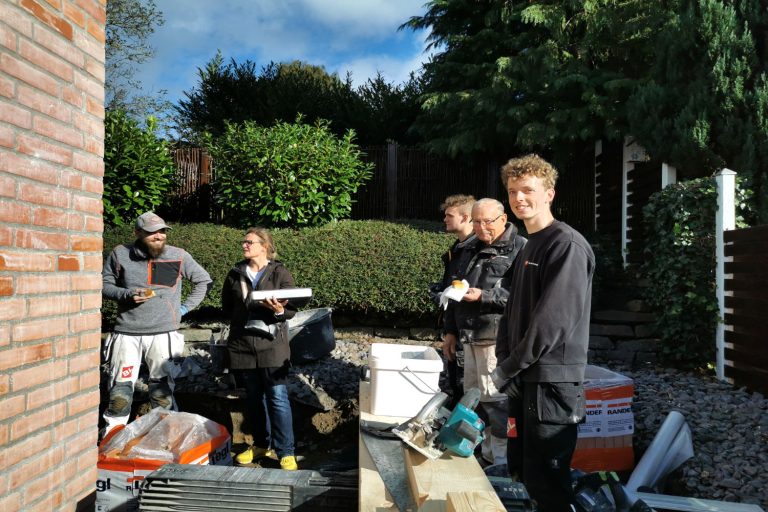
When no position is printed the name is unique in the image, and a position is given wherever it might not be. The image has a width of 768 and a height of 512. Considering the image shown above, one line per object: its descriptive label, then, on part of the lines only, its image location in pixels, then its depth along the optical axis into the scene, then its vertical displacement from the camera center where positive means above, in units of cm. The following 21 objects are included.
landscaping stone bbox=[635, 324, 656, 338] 743 -85
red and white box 406 -117
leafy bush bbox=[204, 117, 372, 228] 881 +127
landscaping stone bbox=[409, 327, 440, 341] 764 -97
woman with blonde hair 450 -65
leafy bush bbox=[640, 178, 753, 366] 634 -7
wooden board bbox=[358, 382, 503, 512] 197 -80
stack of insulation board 247 -102
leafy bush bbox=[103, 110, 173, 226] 914 +137
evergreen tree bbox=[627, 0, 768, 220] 676 +218
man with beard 463 -48
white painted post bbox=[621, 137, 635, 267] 943 +106
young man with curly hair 251 -44
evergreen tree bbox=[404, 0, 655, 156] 1002 +354
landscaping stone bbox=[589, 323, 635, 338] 746 -86
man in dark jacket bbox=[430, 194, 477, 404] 471 +11
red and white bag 333 -118
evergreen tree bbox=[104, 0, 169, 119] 1706 +671
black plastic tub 629 -86
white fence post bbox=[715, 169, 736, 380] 603 +34
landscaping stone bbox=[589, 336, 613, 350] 734 -101
